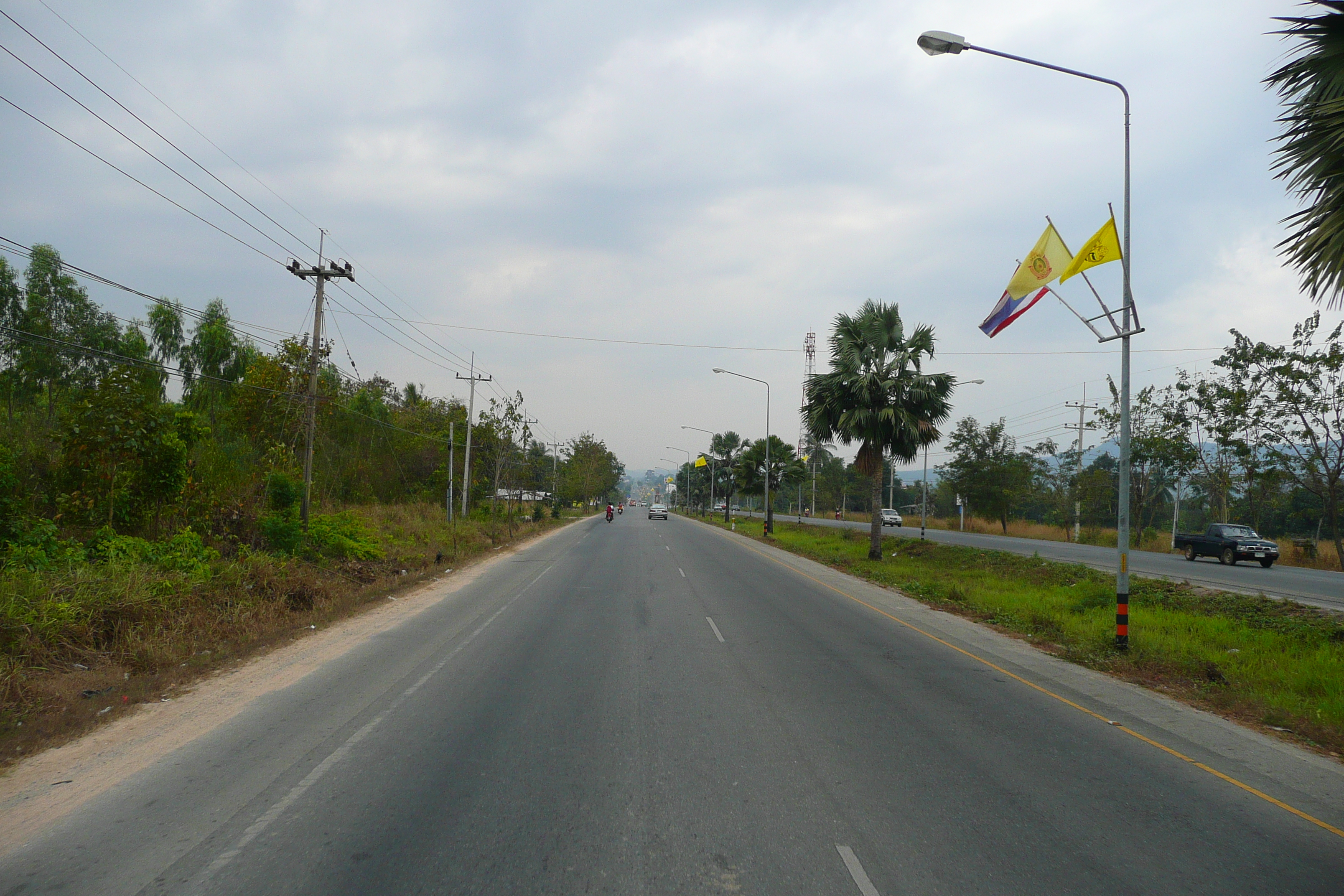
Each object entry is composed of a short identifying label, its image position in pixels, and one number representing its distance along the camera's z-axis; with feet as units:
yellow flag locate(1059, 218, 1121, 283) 37.22
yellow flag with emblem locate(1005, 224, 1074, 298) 39.42
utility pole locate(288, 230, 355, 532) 63.36
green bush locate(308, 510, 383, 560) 63.05
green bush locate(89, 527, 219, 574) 40.06
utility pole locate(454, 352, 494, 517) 138.51
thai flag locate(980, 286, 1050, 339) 42.70
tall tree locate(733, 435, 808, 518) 207.92
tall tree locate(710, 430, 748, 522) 292.40
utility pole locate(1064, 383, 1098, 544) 162.09
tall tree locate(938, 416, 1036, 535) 200.54
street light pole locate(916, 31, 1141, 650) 36.70
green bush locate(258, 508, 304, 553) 57.72
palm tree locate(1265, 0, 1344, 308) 21.86
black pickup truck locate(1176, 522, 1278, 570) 90.07
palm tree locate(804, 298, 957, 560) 85.76
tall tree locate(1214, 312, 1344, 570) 100.22
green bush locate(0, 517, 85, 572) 35.35
